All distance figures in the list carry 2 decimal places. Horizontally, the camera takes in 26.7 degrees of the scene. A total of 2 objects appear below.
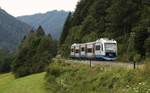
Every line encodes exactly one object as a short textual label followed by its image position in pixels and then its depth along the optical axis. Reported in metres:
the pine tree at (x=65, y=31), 93.78
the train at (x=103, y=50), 40.84
